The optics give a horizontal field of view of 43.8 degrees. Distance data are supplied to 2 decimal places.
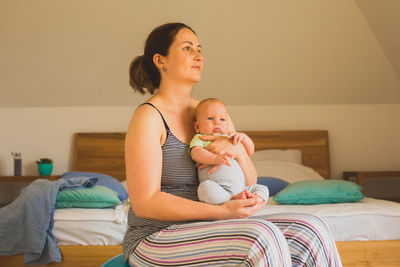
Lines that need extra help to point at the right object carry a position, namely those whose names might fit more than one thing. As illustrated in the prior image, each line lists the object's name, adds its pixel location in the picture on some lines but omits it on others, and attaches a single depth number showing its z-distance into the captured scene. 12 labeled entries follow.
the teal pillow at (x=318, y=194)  2.67
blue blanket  2.46
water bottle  3.94
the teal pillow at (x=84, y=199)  2.68
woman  1.26
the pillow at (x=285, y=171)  3.61
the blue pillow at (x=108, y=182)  3.22
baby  1.48
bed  2.39
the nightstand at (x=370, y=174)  3.93
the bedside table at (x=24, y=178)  3.80
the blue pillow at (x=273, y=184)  3.16
